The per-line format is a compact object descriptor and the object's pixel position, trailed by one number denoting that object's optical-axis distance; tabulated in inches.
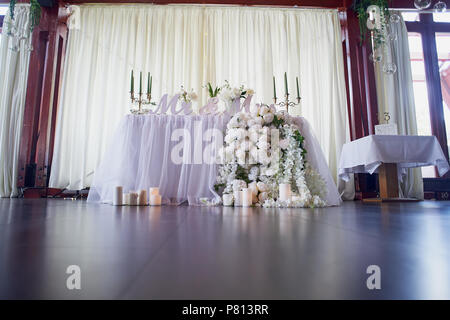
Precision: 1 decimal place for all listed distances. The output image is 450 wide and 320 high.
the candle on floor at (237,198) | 87.4
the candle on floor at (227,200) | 87.6
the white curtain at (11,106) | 166.7
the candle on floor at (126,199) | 85.1
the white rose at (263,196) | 88.2
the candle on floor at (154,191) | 86.9
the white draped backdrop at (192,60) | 182.5
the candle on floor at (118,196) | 83.2
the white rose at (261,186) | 88.6
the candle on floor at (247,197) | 84.7
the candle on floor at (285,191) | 84.9
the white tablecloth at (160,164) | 96.4
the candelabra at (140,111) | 109.2
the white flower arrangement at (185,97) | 116.1
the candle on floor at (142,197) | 86.2
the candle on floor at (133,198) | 85.1
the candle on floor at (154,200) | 86.0
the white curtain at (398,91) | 185.9
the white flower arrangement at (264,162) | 89.7
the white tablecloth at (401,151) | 124.3
